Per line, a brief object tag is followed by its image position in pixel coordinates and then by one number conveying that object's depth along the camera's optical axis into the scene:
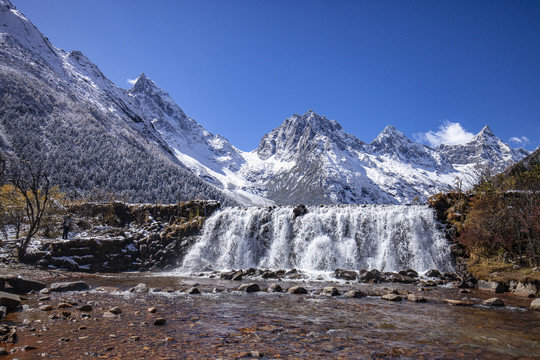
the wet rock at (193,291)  16.63
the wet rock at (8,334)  7.45
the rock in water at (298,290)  17.22
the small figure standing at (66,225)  30.80
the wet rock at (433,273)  23.73
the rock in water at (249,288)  17.98
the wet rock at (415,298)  14.96
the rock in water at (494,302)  13.80
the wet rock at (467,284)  19.89
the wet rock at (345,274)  23.60
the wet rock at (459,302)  14.11
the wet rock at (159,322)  9.79
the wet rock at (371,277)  22.56
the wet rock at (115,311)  11.07
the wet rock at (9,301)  10.80
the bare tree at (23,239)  23.16
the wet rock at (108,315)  10.61
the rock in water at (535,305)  12.93
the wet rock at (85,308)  11.55
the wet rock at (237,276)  24.52
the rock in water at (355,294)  15.99
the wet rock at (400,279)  22.03
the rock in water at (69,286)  15.70
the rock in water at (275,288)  18.08
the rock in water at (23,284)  14.88
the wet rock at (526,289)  15.83
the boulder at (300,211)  34.25
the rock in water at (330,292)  16.55
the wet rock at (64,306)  11.68
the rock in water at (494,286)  17.81
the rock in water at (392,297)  15.11
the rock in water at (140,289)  16.95
